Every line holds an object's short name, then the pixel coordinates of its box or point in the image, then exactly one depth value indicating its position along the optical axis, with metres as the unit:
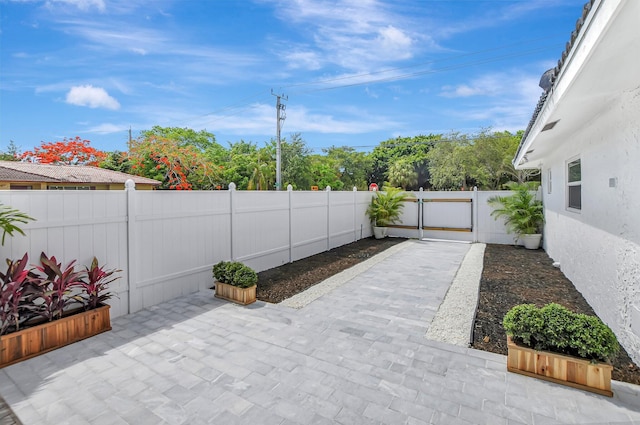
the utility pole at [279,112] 20.86
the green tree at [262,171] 24.02
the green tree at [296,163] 25.30
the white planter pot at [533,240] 9.73
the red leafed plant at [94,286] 3.76
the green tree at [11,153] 25.54
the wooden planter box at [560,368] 2.62
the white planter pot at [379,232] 12.09
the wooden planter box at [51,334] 3.12
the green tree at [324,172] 28.64
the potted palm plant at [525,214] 9.74
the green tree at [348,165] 34.41
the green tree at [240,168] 26.00
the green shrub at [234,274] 4.89
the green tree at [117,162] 23.29
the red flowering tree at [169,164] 20.09
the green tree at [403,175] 33.72
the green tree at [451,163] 25.52
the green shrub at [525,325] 2.90
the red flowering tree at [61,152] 21.33
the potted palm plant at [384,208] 12.12
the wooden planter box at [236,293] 4.84
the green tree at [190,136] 30.39
